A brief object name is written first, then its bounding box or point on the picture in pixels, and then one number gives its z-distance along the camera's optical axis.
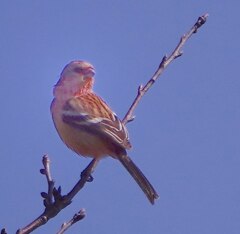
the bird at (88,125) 12.61
